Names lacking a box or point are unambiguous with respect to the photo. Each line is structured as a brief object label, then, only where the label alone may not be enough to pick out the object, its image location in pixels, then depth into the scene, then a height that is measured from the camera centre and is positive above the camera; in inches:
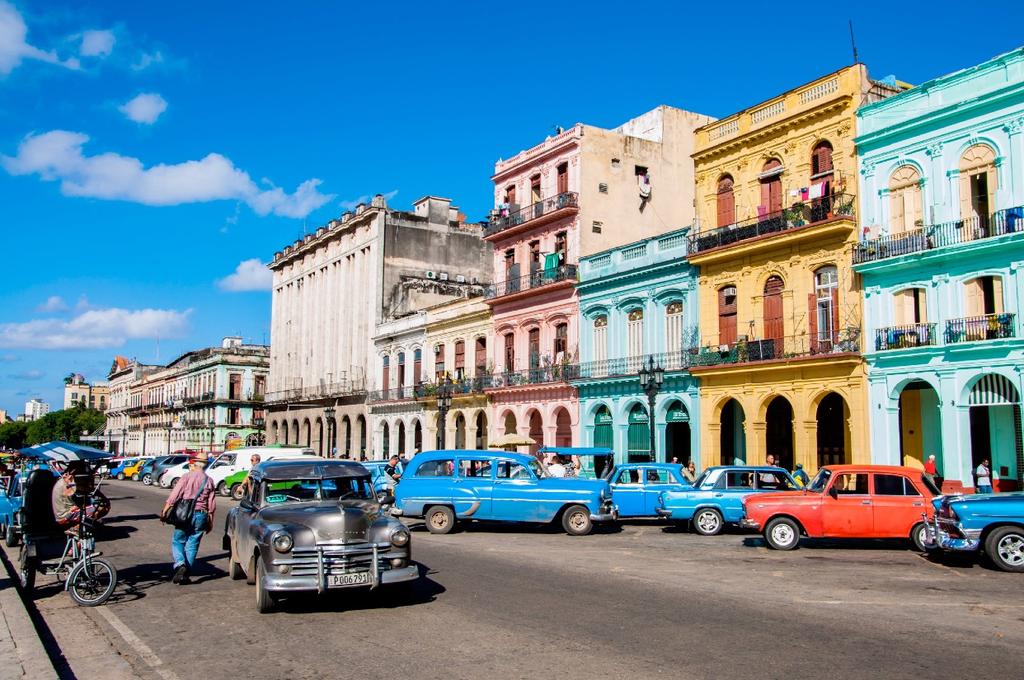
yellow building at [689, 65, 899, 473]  1068.5 +197.2
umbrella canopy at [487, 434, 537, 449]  1352.1 -8.2
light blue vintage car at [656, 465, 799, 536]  776.3 -52.5
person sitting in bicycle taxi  430.0 -30.8
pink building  1498.5 +366.2
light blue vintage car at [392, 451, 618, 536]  768.9 -51.4
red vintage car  635.5 -52.0
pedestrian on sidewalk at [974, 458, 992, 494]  902.4 -44.5
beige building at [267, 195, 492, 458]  2117.4 +354.4
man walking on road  466.6 -42.3
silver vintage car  377.4 -47.9
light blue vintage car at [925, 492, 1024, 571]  533.6 -56.4
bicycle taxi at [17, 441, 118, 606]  418.6 -52.2
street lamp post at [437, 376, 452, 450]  1409.9 +55.4
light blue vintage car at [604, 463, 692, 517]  846.5 -46.4
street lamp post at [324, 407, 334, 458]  1868.1 -2.1
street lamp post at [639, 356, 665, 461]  1039.6 +61.2
